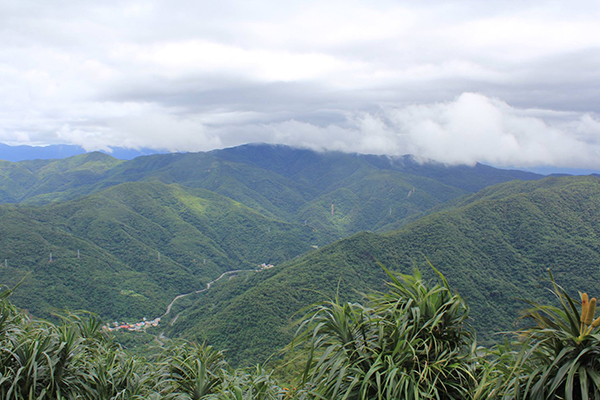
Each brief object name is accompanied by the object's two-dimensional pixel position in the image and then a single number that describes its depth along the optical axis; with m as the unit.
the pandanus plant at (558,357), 5.11
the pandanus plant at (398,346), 6.59
